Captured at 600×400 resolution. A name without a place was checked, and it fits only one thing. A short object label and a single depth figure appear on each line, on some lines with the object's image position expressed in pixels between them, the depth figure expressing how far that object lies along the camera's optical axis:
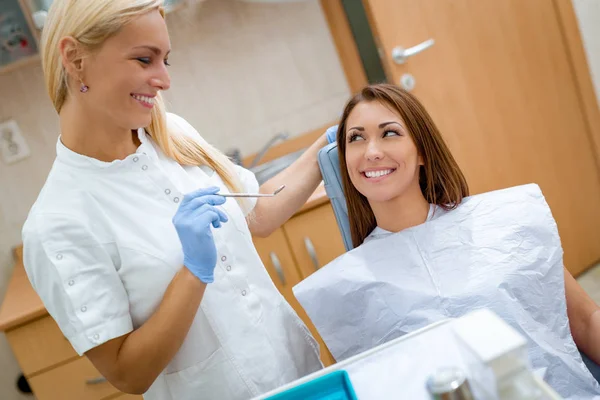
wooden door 2.15
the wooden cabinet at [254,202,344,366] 2.05
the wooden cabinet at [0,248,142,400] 1.85
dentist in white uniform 1.02
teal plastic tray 0.86
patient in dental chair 1.19
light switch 2.36
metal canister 0.70
